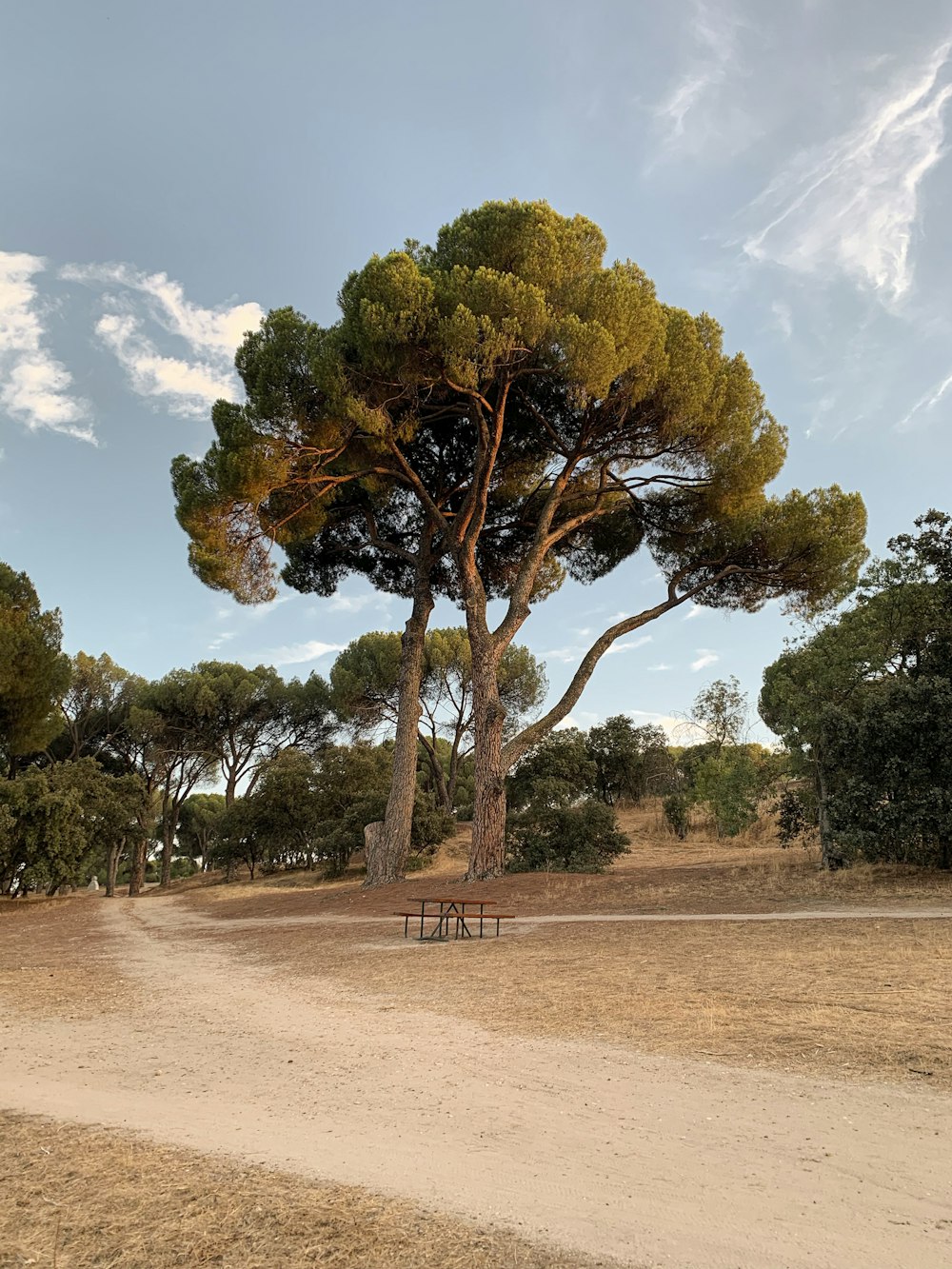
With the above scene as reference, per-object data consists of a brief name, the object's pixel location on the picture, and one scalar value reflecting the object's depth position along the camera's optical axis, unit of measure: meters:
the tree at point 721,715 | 26.49
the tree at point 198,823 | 44.22
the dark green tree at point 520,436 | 14.45
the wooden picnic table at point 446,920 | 9.45
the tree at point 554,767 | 19.26
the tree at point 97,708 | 33.66
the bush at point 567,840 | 16.53
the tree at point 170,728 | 33.09
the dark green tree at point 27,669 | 21.11
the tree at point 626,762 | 35.19
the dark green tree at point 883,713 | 12.66
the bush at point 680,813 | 26.38
